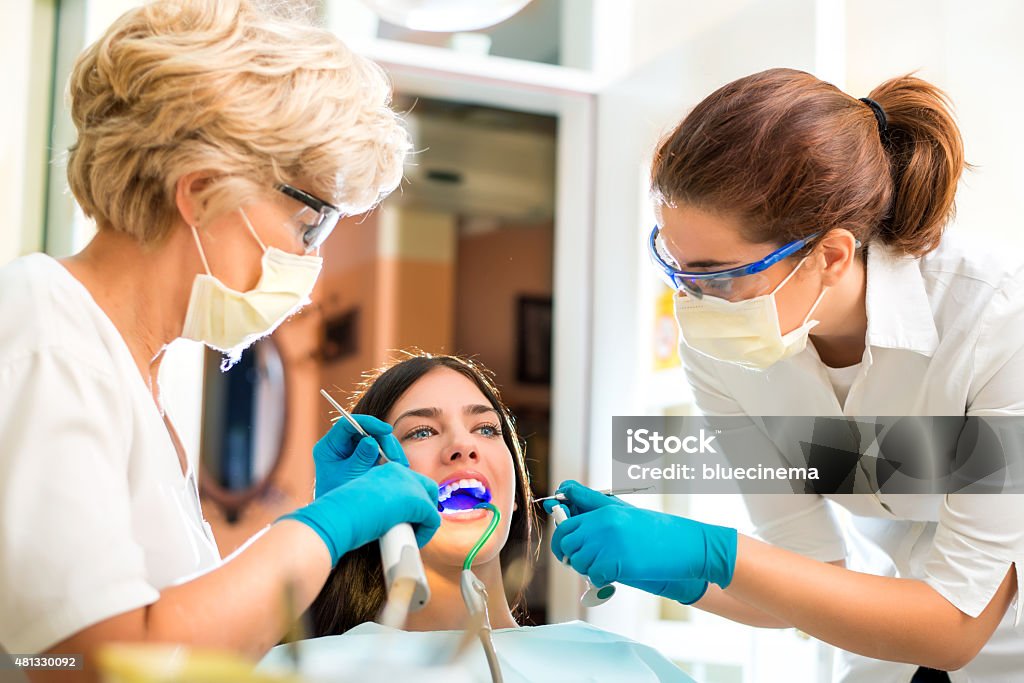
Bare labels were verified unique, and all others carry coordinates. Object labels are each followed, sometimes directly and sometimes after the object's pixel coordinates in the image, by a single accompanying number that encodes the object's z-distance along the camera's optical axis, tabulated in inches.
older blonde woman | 42.3
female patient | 67.9
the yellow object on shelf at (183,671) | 26.6
